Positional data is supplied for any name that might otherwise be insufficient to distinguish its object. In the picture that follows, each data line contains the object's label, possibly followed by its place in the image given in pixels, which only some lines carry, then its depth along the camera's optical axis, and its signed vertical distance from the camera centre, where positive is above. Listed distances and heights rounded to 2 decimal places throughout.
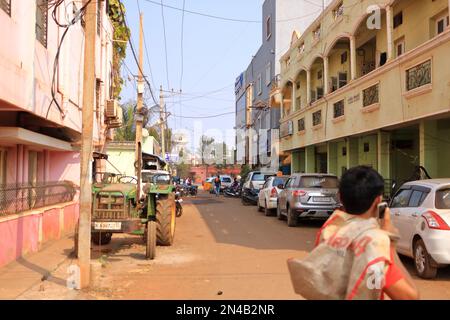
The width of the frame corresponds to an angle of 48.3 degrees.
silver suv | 15.69 -0.60
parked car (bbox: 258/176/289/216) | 20.16 -0.68
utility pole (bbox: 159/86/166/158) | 39.39 +5.19
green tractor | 10.23 -0.77
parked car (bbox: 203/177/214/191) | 50.33 -0.80
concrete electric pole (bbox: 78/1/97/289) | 7.74 +0.52
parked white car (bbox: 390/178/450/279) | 7.69 -0.74
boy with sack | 2.34 -0.37
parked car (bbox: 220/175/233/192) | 43.47 -0.34
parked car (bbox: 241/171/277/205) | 26.50 -0.40
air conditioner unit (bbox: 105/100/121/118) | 20.41 +2.76
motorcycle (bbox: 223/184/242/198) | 37.78 -1.07
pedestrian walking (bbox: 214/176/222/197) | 39.90 -0.65
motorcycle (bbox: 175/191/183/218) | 18.33 -1.13
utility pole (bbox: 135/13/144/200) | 21.04 +4.15
